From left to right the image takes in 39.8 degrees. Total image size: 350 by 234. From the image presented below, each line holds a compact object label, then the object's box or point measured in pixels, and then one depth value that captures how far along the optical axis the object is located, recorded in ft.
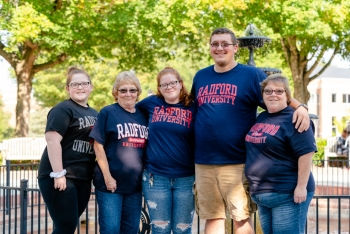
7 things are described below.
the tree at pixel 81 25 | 55.93
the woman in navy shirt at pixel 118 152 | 13.83
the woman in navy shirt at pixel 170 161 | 13.65
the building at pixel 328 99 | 172.04
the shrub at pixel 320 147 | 63.59
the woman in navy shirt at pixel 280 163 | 11.96
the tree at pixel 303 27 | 61.82
